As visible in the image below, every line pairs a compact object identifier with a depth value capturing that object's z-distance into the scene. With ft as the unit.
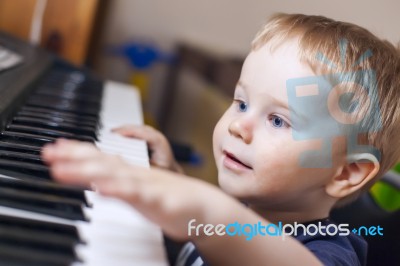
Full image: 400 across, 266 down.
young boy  1.42
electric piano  1.17
